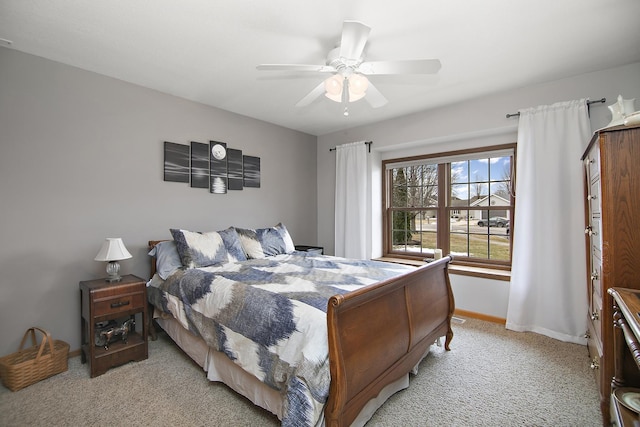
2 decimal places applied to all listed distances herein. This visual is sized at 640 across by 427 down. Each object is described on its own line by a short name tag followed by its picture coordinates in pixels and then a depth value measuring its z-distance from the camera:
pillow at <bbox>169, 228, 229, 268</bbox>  2.72
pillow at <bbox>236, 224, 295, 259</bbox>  3.24
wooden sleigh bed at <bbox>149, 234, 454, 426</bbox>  1.41
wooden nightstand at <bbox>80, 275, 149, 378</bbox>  2.27
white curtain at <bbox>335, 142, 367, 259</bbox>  4.27
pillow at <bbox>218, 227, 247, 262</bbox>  3.02
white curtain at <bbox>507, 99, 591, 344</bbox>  2.71
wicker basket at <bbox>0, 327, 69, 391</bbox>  2.07
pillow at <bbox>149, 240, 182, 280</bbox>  2.72
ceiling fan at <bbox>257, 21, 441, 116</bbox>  1.74
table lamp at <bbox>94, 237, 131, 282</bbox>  2.40
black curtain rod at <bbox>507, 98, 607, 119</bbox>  2.61
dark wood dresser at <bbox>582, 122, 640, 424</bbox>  1.65
